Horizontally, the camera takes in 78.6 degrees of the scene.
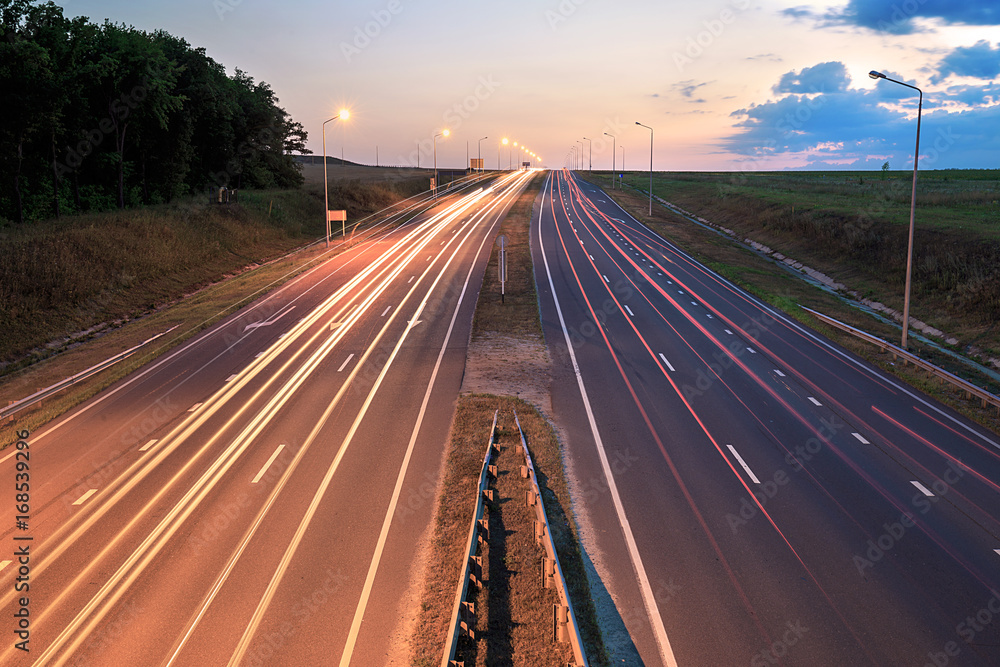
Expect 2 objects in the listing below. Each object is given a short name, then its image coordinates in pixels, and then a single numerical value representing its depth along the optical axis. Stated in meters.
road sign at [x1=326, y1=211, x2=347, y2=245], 50.50
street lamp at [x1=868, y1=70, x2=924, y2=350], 22.59
